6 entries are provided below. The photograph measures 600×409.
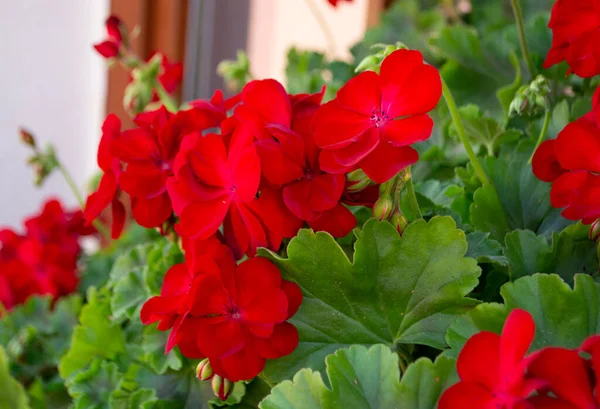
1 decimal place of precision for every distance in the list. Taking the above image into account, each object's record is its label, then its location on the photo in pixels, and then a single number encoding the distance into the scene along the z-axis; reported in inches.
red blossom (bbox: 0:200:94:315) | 33.2
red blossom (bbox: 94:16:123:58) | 26.7
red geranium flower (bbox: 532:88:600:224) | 14.4
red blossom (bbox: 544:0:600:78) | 15.4
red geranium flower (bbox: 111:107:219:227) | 16.5
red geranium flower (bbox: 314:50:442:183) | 13.3
